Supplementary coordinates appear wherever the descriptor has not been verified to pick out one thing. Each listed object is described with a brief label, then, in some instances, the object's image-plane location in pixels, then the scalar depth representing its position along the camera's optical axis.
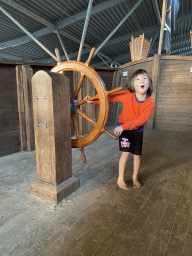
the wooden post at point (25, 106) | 2.37
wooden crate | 4.86
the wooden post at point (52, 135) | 1.25
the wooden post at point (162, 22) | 4.29
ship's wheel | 1.42
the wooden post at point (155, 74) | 4.03
